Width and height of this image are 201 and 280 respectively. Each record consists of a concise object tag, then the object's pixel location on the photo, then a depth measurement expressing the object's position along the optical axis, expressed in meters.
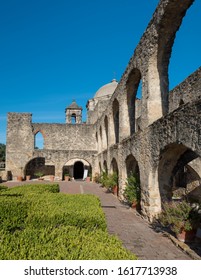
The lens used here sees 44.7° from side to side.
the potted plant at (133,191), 9.17
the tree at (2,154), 49.76
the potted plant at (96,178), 20.95
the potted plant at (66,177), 23.56
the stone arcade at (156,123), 6.00
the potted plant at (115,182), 13.22
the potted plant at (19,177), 23.30
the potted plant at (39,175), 24.46
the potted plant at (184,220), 5.44
